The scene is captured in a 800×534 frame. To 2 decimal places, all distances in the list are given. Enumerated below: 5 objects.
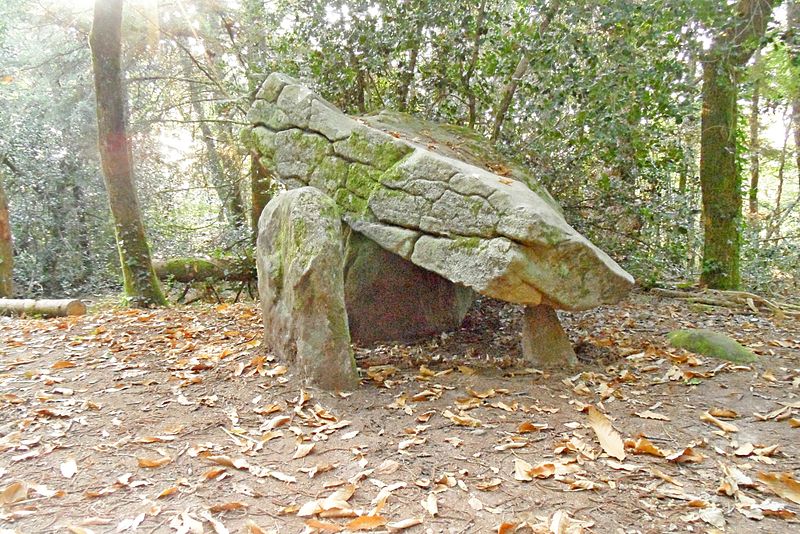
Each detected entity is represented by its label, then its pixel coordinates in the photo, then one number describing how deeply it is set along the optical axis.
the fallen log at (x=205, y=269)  9.40
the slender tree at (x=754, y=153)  9.51
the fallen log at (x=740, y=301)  6.54
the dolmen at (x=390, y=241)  4.03
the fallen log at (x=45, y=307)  7.44
